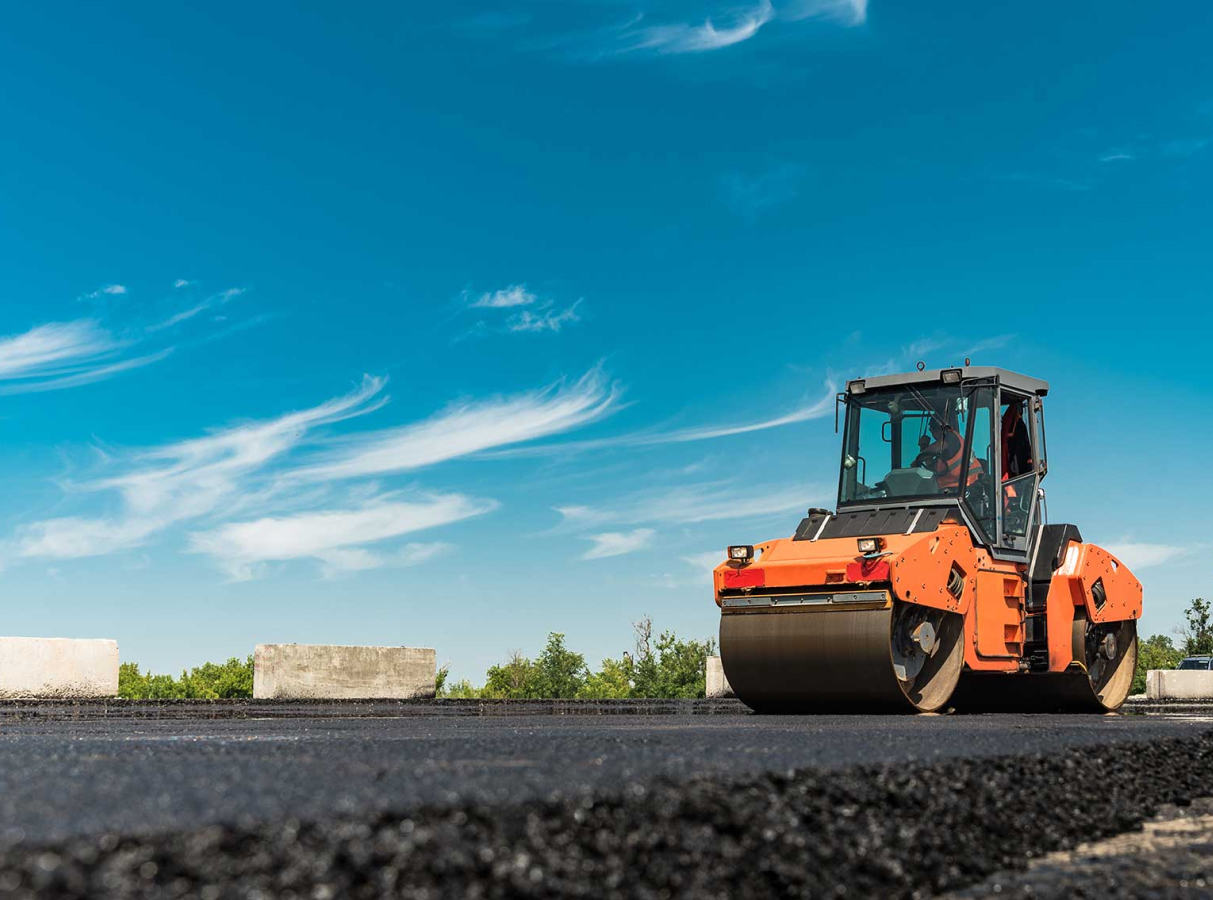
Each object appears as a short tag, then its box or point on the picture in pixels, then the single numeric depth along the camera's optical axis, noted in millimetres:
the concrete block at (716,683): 17344
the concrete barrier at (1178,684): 22453
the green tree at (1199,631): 52062
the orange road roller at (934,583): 9148
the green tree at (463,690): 29094
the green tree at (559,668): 23562
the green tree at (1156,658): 43944
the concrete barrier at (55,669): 12664
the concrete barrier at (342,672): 13672
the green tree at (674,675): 20594
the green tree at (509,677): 27578
